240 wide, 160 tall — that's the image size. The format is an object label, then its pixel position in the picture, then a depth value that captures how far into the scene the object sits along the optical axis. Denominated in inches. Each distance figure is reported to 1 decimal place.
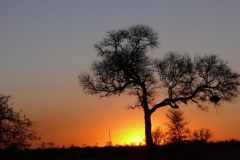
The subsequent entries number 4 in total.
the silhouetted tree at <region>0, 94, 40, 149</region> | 1080.8
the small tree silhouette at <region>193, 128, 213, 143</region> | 1385.3
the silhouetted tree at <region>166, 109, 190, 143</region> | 1366.6
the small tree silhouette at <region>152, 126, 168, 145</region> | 1356.3
